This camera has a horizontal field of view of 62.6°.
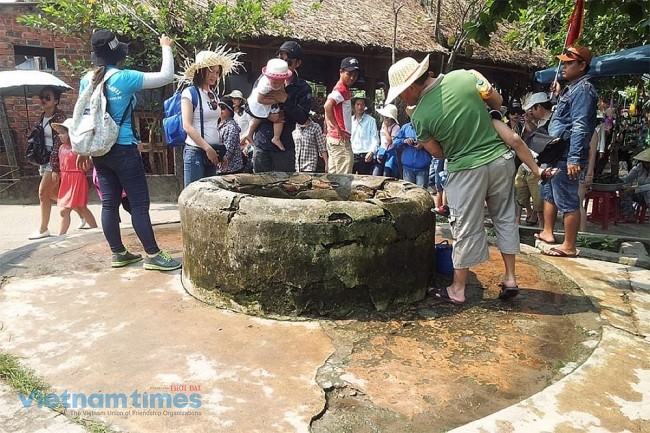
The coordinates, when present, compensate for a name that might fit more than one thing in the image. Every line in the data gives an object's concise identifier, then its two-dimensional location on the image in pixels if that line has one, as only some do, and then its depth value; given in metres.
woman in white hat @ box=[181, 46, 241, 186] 4.31
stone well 3.23
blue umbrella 6.68
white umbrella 7.83
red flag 4.33
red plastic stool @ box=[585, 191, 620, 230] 7.39
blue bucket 4.07
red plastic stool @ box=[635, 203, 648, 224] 7.98
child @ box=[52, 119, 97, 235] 6.04
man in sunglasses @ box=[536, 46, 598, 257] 4.41
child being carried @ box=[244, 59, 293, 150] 4.50
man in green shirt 3.36
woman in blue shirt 3.92
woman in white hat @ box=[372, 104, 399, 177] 7.85
